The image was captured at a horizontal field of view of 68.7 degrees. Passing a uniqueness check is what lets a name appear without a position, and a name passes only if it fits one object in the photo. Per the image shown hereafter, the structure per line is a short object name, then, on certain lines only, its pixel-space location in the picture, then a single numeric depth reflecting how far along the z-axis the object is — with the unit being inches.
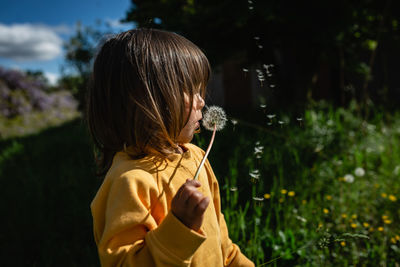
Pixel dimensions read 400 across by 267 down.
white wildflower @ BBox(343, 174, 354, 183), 93.8
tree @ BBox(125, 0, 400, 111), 151.1
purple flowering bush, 406.6
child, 32.1
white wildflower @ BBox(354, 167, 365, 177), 97.1
